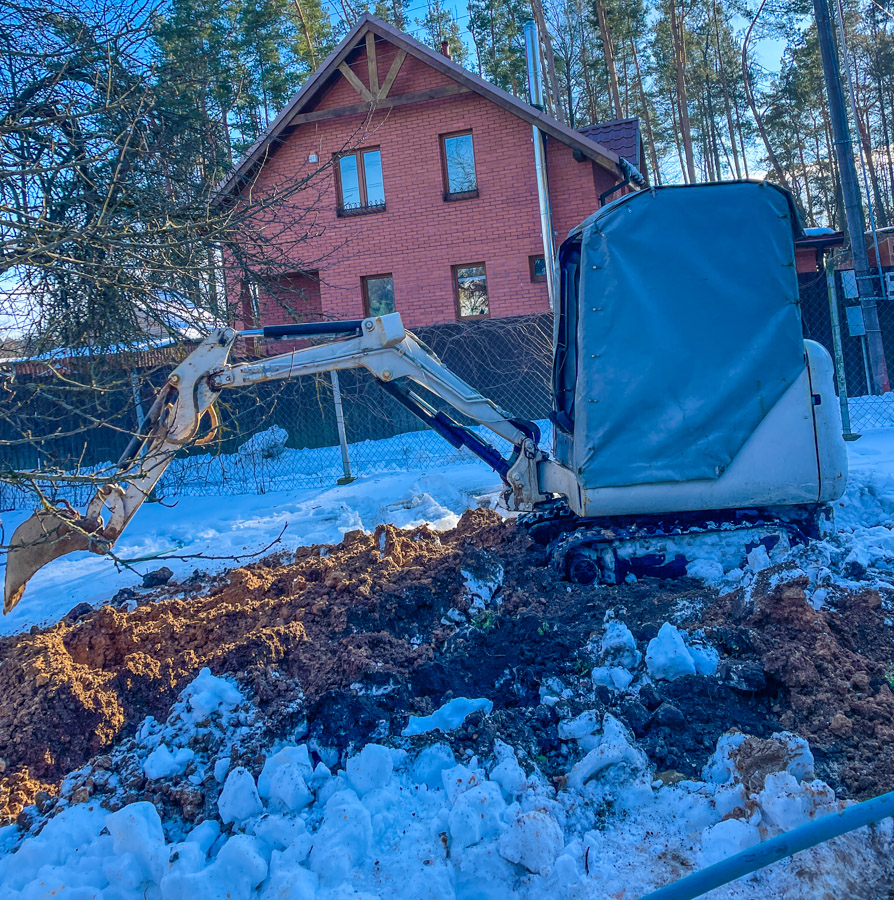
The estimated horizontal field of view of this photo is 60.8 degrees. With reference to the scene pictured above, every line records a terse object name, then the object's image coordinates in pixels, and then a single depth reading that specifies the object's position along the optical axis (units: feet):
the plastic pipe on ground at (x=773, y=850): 6.08
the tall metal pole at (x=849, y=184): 34.63
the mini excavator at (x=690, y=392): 16.12
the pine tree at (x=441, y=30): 91.30
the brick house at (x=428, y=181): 54.80
